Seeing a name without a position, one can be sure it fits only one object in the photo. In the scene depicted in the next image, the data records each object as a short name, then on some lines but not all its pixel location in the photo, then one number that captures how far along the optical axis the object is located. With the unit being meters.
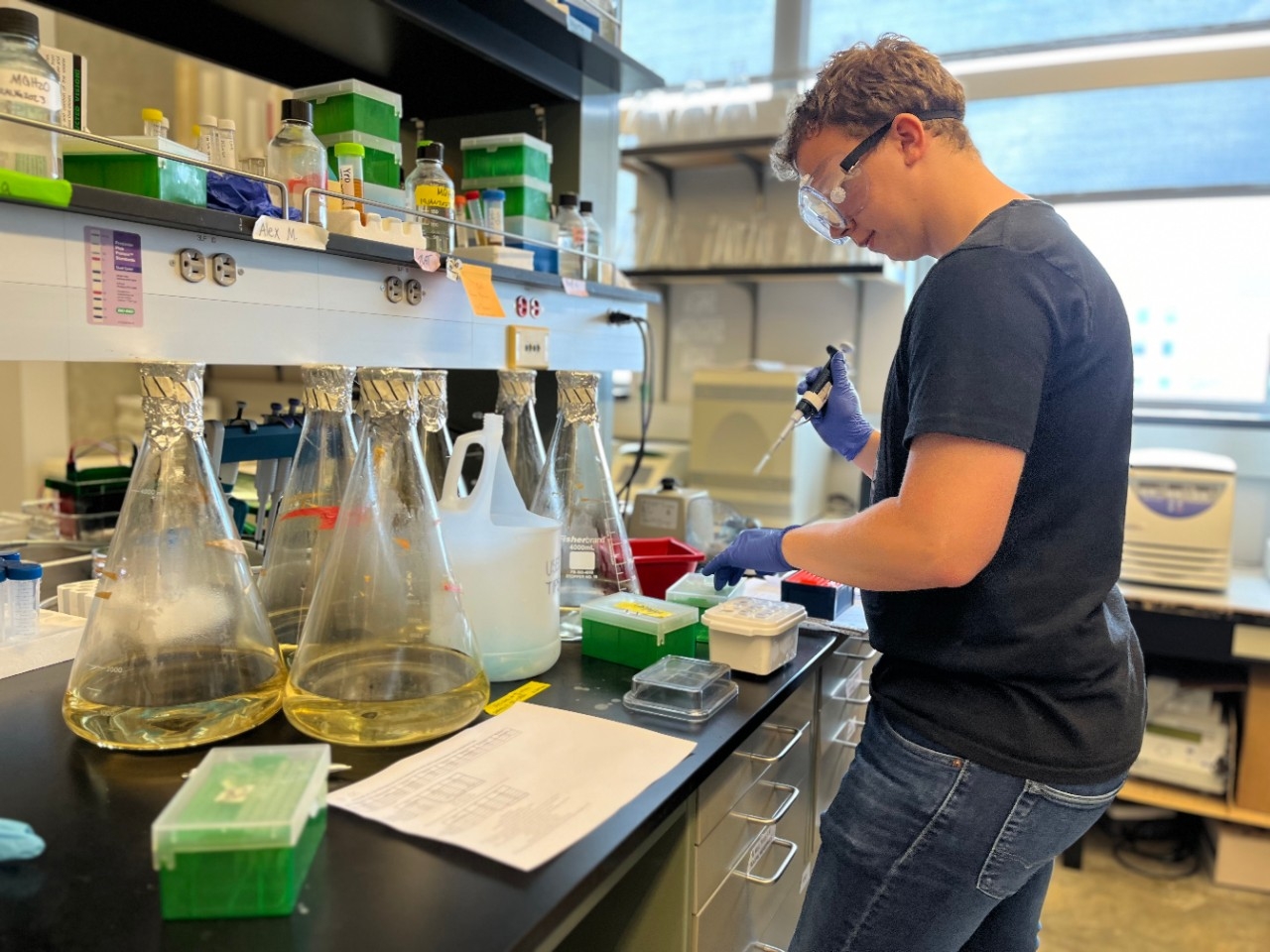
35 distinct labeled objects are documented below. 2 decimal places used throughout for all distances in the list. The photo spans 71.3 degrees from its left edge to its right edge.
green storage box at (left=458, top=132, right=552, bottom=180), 1.58
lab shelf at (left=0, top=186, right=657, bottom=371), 0.88
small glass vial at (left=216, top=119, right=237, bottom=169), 1.14
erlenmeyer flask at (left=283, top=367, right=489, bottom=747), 0.89
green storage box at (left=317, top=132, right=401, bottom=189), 1.31
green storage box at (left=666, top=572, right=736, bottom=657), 1.23
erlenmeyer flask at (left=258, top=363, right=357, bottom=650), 1.07
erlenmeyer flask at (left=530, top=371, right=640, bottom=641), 1.31
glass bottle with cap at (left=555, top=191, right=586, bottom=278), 1.65
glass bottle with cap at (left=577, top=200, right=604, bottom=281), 1.66
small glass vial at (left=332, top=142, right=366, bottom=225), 1.22
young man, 0.85
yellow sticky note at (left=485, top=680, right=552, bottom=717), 0.98
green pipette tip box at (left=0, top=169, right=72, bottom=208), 0.80
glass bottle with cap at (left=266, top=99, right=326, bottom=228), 1.12
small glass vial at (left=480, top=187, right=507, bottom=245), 1.47
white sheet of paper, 0.72
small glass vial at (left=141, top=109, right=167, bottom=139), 1.02
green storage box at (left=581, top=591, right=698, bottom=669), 1.12
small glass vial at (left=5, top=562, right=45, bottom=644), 1.06
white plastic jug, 1.04
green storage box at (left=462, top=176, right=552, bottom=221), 1.58
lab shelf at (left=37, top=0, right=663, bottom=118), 1.38
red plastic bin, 1.45
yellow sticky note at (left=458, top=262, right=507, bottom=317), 1.33
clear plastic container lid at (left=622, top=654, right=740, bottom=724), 0.98
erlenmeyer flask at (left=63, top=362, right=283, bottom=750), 0.85
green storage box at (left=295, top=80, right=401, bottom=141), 1.31
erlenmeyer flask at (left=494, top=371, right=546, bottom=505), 1.33
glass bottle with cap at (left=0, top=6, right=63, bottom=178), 0.83
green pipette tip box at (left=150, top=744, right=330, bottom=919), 0.60
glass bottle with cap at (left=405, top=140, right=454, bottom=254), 1.34
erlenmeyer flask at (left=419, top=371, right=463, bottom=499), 1.12
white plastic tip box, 1.10
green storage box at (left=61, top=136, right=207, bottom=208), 0.94
